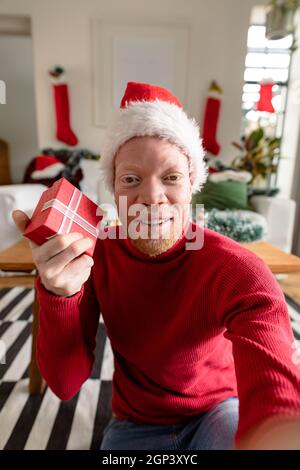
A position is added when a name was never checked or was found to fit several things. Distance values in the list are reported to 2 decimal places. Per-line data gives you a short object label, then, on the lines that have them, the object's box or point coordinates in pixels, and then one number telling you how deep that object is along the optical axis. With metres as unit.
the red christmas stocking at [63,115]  2.86
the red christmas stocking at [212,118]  2.93
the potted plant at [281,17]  2.34
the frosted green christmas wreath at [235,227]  1.43
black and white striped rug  0.89
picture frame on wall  2.78
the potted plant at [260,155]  2.63
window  2.84
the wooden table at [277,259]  1.07
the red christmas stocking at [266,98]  2.67
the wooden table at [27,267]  1.00
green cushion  2.21
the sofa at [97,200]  1.88
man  0.42
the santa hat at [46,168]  2.26
